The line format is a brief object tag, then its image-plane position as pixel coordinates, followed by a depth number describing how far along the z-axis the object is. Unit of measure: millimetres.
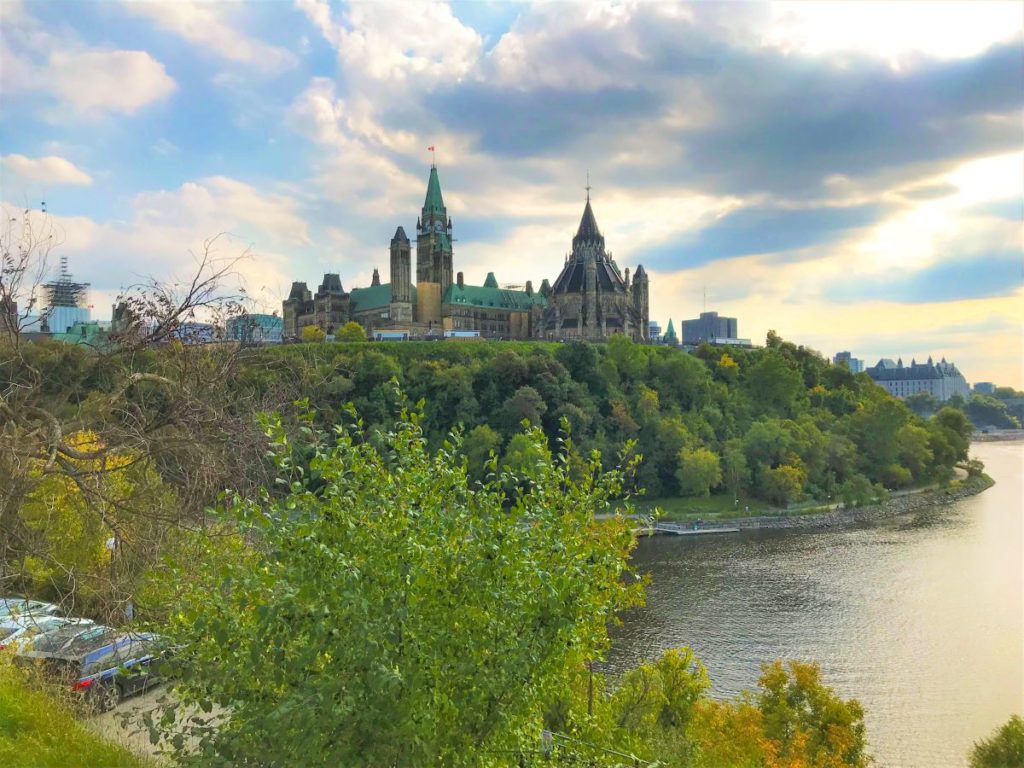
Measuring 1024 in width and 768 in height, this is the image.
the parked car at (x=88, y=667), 11305
